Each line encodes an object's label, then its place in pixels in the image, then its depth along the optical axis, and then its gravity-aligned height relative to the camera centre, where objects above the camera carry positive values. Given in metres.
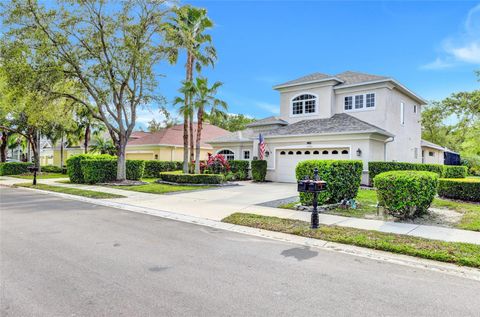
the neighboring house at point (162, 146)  30.62 +1.66
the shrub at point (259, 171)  22.03 -0.55
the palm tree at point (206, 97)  19.91 +4.21
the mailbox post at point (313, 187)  7.60 -0.60
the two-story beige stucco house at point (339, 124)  19.36 +2.85
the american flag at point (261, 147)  22.53 +1.18
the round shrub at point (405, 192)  8.27 -0.74
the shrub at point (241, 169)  24.27 -0.47
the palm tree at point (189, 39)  19.47 +7.89
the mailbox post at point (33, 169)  18.30 -0.46
